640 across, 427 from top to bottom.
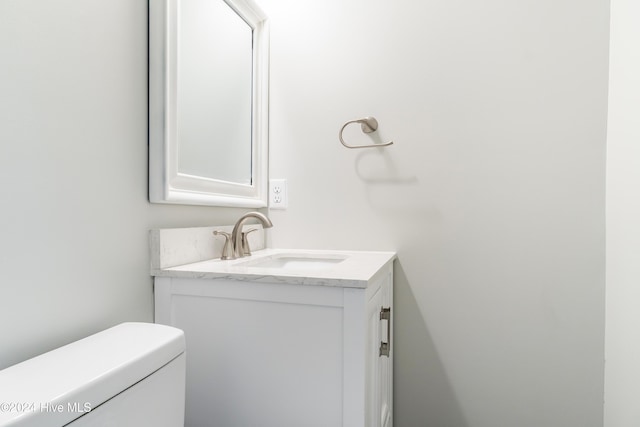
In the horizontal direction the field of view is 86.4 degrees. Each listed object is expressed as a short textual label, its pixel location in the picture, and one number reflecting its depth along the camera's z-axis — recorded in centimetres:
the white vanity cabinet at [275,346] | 78
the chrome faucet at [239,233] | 116
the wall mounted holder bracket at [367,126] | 134
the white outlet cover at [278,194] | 150
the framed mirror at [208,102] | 91
